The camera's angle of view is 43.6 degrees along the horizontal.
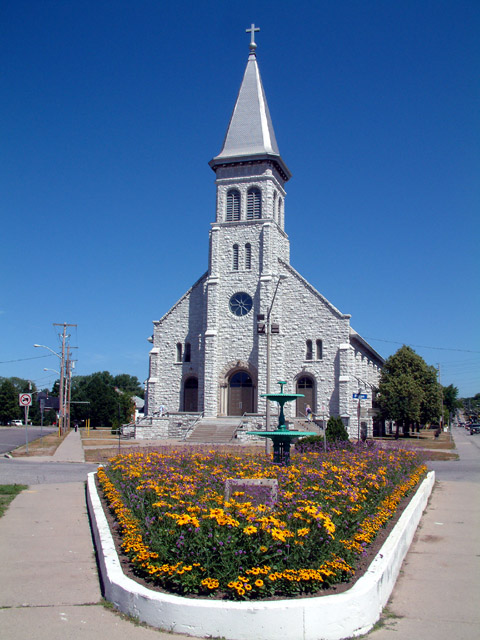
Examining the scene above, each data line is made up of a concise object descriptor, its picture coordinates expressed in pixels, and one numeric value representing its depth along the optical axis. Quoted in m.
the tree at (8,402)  91.94
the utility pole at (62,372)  50.35
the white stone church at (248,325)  42.03
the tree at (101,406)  82.00
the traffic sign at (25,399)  25.94
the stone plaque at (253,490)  8.34
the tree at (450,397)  125.36
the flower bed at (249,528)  6.21
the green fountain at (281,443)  14.05
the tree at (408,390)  49.88
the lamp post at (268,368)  28.94
